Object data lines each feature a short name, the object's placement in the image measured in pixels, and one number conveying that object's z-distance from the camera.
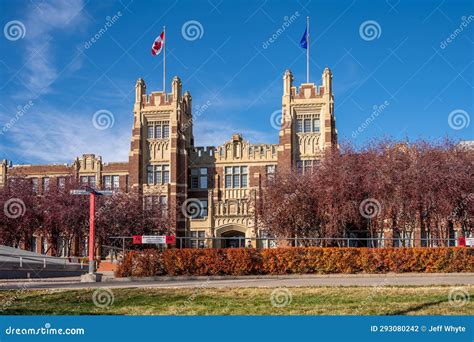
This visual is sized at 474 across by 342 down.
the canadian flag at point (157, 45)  45.41
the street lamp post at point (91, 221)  22.98
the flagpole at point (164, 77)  50.03
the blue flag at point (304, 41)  46.00
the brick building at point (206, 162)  49.44
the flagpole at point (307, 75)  49.30
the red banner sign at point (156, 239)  23.70
